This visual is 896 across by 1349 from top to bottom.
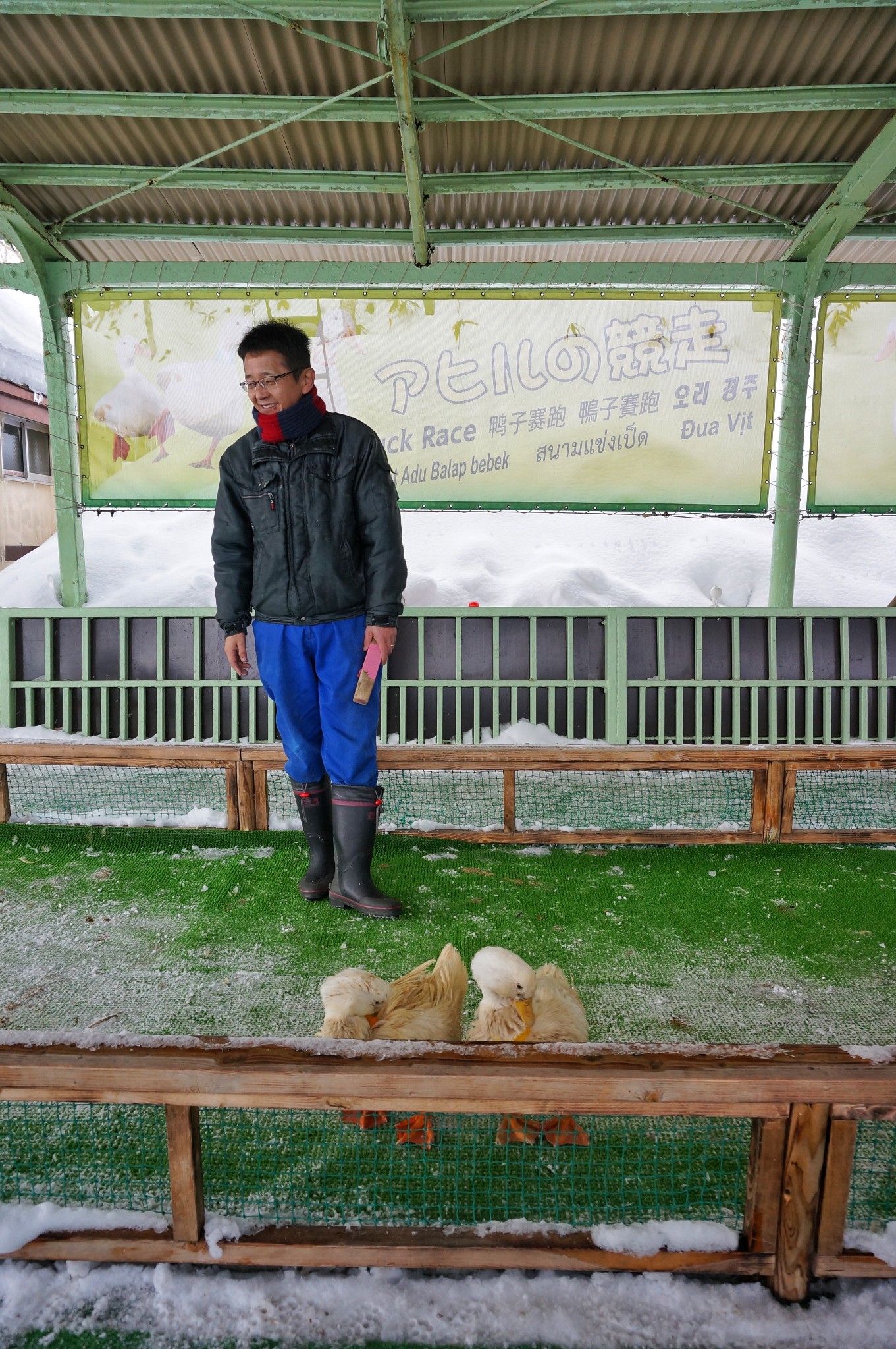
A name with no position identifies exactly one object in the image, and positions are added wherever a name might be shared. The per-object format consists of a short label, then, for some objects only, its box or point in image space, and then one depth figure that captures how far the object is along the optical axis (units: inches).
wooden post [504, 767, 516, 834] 137.8
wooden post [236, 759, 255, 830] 137.9
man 101.7
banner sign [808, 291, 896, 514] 204.8
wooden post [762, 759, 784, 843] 135.6
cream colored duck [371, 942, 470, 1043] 70.2
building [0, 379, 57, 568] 468.1
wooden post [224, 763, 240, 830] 138.4
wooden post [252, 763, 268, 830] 138.1
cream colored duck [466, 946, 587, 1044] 70.7
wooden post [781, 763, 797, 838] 136.3
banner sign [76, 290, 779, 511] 200.7
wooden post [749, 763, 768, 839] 136.4
